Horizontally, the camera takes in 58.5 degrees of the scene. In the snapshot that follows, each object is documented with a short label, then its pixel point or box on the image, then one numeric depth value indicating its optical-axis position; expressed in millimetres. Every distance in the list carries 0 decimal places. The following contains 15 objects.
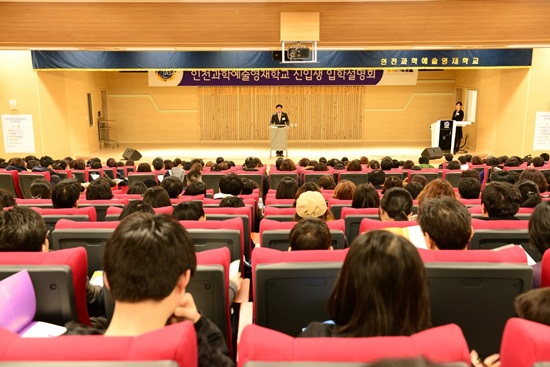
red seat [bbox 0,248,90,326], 2199
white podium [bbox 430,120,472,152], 14828
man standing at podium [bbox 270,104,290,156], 14039
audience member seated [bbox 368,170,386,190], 6844
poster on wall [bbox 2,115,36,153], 12812
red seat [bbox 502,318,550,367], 1270
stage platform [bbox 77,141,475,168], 14242
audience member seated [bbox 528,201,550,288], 2439
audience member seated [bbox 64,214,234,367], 1427
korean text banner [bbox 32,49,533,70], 12500
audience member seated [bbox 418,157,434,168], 11664
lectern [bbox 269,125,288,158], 13711
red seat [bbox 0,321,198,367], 1204
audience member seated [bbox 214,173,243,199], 5625
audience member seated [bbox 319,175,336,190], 6303
